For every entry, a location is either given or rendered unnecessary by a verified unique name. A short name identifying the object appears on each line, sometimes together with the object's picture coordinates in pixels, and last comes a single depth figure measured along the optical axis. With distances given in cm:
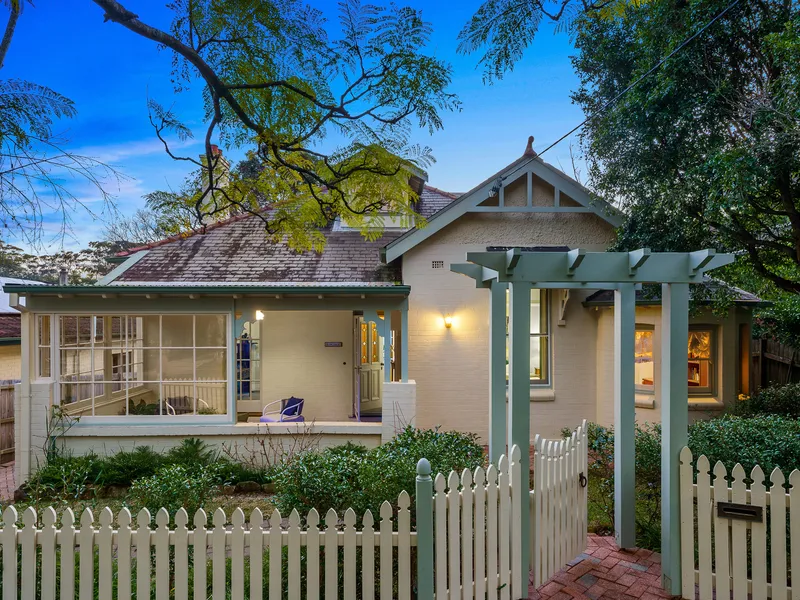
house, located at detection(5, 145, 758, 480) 758
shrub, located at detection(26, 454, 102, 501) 638
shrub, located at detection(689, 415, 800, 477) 468
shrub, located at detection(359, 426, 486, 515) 372
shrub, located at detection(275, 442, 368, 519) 407
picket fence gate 378
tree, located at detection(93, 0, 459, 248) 475
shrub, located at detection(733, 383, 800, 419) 818
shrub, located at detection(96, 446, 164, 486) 679
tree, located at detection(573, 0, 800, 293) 569
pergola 380
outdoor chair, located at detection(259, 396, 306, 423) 846
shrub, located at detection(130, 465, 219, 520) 437
